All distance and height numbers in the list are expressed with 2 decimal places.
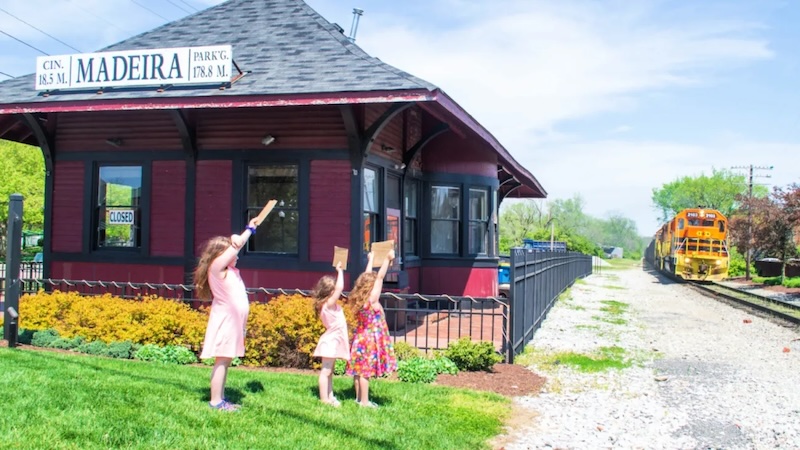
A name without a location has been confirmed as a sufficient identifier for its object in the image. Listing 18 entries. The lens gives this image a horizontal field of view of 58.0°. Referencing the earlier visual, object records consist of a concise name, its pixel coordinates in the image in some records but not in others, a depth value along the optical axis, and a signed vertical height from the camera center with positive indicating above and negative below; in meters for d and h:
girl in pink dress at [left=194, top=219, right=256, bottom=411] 5.85 -0.55
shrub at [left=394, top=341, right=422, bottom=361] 8.80 -1.34
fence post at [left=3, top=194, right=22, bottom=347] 9.02 -0.31
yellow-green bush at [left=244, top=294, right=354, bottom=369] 8.67 -1.16
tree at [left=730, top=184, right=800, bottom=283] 30.08 +1.13
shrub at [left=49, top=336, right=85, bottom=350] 9.09 -1.33
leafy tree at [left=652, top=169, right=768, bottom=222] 94.19 +7.53
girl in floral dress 6.54 -0.90
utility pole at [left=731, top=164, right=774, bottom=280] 38.50 +0.55
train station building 10.55 +1.61
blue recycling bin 22.45 -0.92
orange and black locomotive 34.22 +0.09
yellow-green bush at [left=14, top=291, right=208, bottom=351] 9.16 -1.05
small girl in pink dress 6.43 -0.83
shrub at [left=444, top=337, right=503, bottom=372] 8.66 -1.34
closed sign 12.51 +0.38
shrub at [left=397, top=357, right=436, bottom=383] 8.02 -1.44
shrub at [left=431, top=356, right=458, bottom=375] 8.43 -1.44
